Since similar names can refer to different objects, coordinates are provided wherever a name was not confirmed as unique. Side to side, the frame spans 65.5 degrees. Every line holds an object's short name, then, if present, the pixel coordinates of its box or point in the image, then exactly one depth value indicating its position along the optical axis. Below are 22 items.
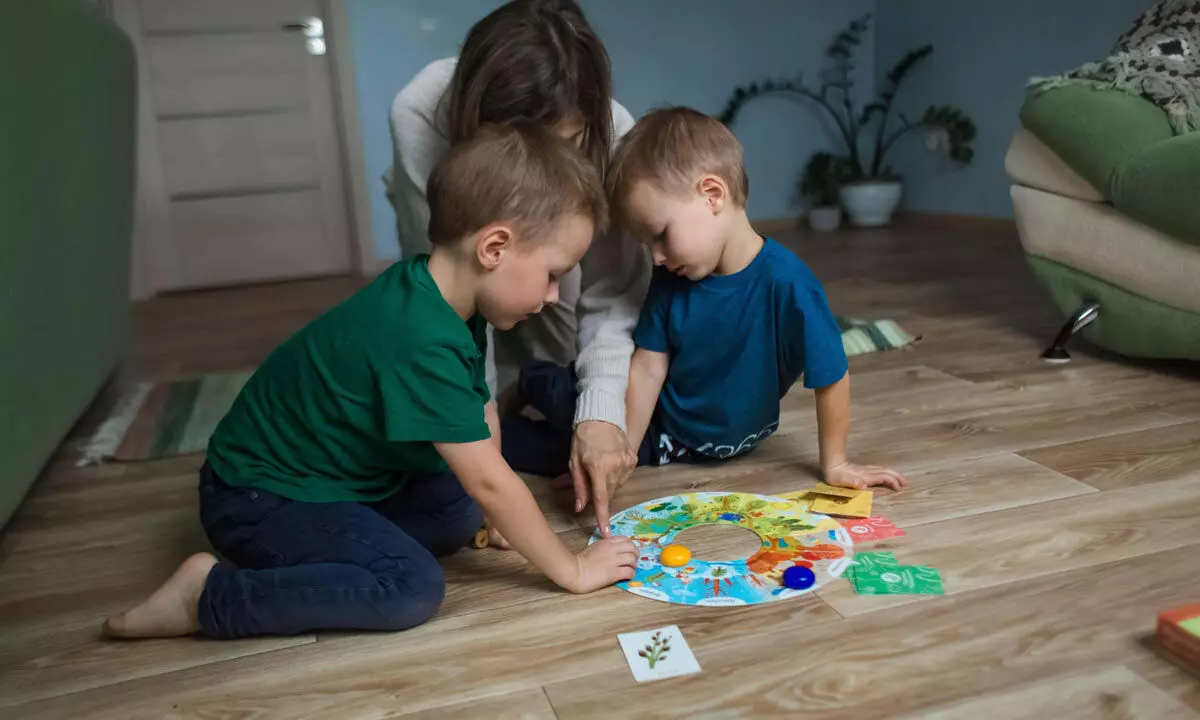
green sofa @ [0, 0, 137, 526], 1.13
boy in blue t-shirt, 1.11
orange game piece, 1.00
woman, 1.08
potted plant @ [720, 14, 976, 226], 4.00
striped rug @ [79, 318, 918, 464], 1.58
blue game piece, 0.94
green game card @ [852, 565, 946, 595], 0.92
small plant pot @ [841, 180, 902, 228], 4.00
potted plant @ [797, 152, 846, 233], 4.09
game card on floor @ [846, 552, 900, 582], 0.97
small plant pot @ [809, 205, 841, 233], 4.08
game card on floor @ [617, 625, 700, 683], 0.81
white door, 3.43
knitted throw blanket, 1.65
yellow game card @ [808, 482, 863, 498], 1.16
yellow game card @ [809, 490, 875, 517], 1.10
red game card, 1.05
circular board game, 0.95
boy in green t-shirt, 0.90
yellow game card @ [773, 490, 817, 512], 1.14
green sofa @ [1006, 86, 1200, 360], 1.51
